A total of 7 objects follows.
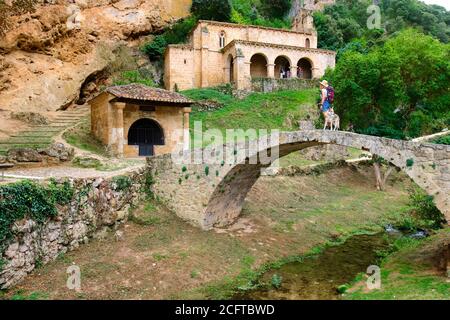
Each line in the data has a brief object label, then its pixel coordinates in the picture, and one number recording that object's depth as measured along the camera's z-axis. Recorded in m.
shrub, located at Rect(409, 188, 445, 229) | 16.12
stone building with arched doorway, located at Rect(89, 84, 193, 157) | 20.89
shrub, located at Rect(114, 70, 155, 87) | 31.70
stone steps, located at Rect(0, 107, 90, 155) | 19.69
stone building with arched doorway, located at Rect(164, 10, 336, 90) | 39.16
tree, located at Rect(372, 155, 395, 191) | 26.16
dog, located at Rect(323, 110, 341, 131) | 13.66
